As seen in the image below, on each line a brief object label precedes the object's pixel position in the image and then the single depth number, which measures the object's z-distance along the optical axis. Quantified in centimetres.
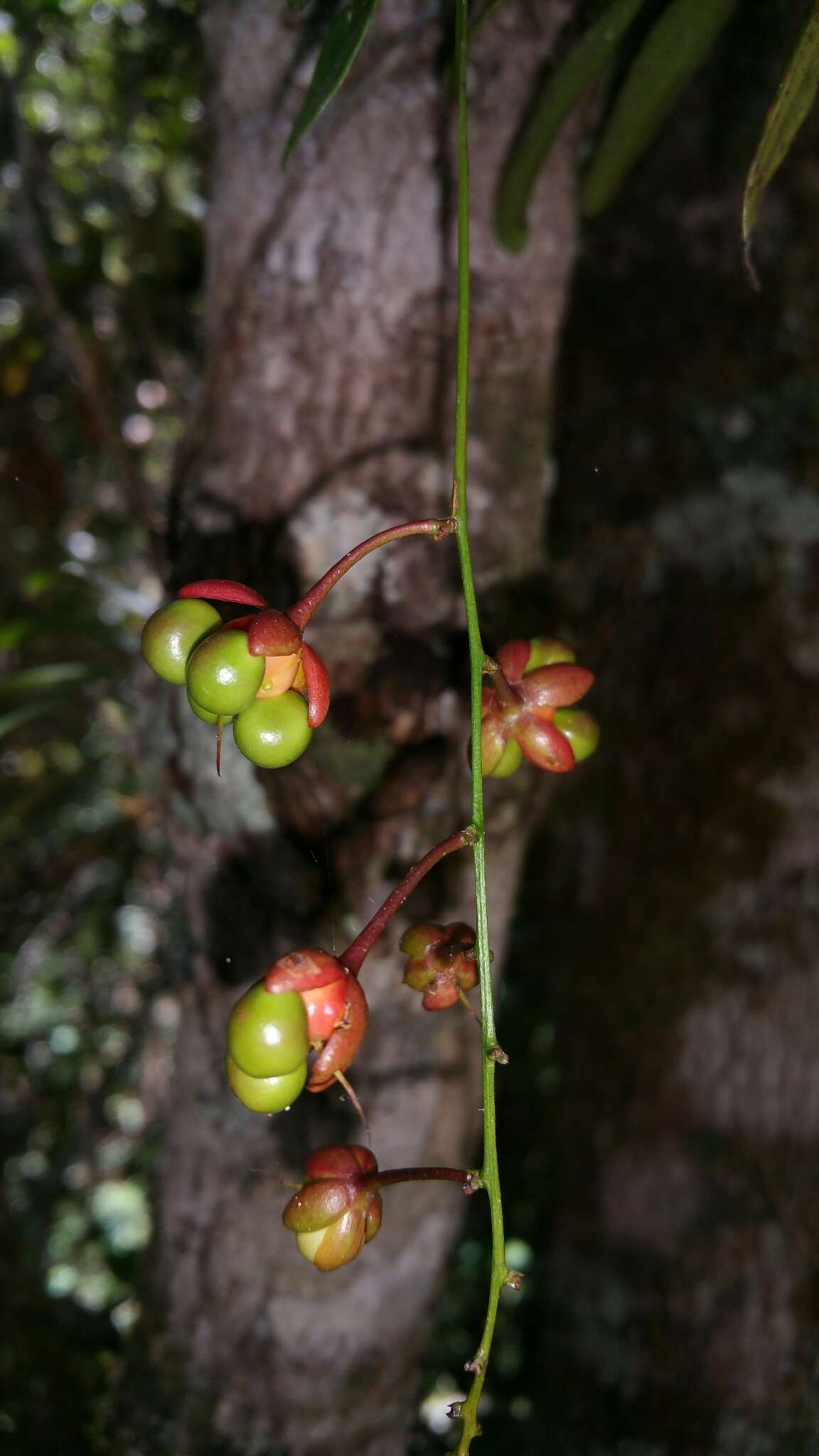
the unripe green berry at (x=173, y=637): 25
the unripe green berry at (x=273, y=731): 24
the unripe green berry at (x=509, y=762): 26
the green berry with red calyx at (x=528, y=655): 26
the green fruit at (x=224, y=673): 24
